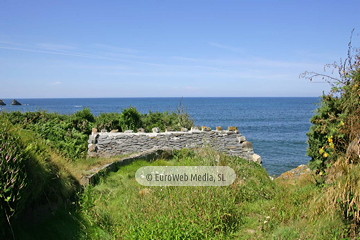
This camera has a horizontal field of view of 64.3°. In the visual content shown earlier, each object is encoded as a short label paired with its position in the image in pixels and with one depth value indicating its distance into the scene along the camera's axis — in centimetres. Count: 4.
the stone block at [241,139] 1184
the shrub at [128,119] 1346
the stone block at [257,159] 1104
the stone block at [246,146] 1173
